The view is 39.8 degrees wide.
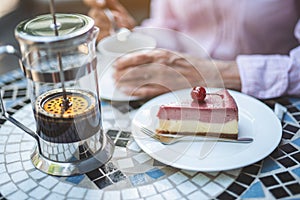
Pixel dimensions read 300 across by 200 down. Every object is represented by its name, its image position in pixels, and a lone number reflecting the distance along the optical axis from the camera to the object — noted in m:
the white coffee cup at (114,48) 1.04
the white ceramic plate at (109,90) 0.97
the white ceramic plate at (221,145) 0.73
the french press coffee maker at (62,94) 0.70
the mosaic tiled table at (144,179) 0.70
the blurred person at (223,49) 1.00
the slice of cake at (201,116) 0.81
